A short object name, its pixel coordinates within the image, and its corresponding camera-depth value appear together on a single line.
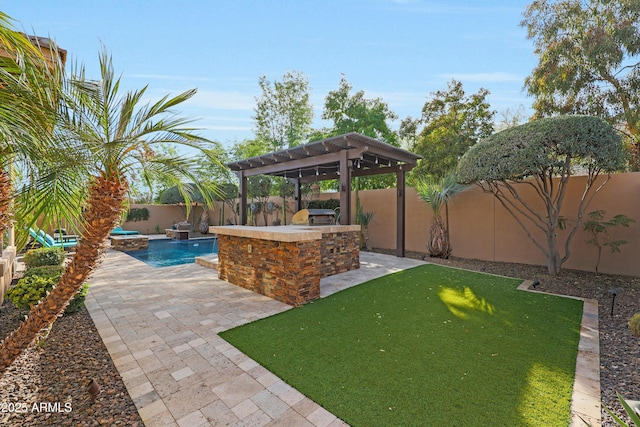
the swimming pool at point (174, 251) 10.71
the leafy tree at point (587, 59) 9.07
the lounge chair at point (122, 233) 15.52
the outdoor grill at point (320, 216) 9.84
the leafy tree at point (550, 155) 5.57
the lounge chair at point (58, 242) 8.76
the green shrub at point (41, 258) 6.80
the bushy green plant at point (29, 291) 4.21
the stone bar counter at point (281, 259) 5.04
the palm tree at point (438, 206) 8.88
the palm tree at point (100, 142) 2.48
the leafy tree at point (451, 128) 12.73
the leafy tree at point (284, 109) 22.00
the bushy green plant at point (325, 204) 13.45
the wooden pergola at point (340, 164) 8.05
